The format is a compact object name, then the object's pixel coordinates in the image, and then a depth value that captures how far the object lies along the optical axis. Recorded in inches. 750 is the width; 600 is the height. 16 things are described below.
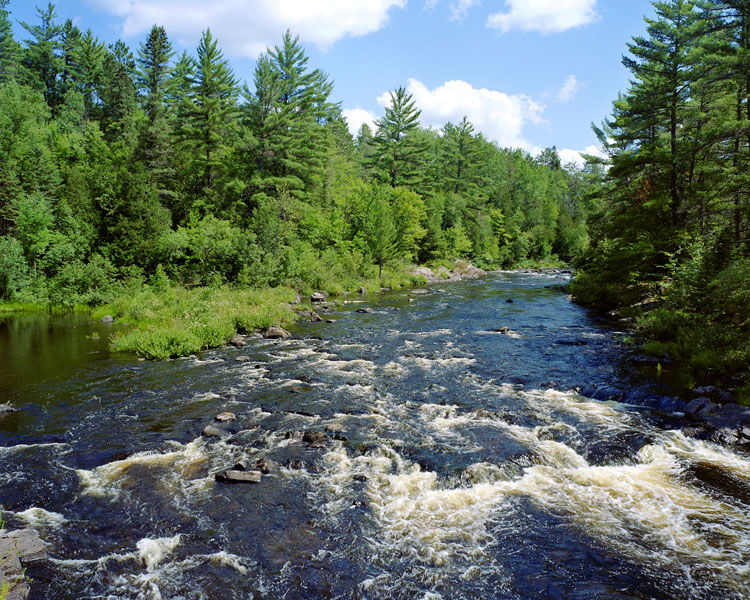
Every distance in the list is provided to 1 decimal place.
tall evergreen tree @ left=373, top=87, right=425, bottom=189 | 2593.5
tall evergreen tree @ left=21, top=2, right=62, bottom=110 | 2696.9
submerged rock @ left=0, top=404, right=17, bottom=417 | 506.3
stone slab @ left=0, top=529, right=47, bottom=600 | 236.8
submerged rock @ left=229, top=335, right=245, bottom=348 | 855.5
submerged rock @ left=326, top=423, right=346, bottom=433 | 475.9
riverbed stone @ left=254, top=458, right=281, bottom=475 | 398.3
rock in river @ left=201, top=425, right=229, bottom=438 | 463.2
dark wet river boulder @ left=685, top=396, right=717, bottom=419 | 500.4
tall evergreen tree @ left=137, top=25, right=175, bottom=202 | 1674.5
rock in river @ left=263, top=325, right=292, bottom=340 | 925.8
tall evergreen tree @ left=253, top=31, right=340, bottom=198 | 1731.1
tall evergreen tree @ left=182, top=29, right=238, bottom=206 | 1636.3
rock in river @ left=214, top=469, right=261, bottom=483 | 379.6
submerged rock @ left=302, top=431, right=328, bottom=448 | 446.4
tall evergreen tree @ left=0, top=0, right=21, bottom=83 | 2432.3
